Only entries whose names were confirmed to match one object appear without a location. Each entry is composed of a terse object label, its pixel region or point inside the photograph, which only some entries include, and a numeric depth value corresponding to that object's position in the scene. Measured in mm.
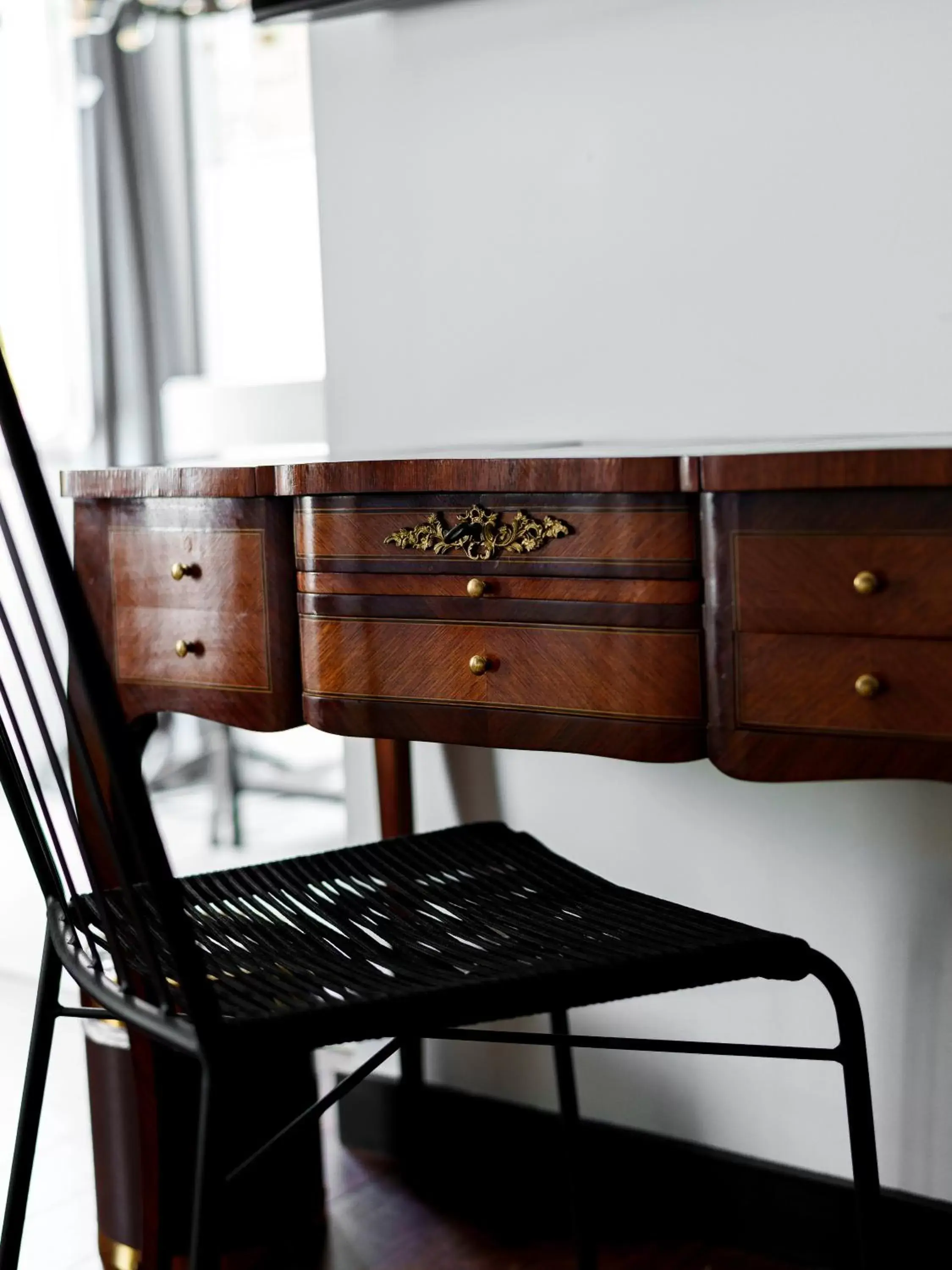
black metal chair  851
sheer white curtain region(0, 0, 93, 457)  3186
